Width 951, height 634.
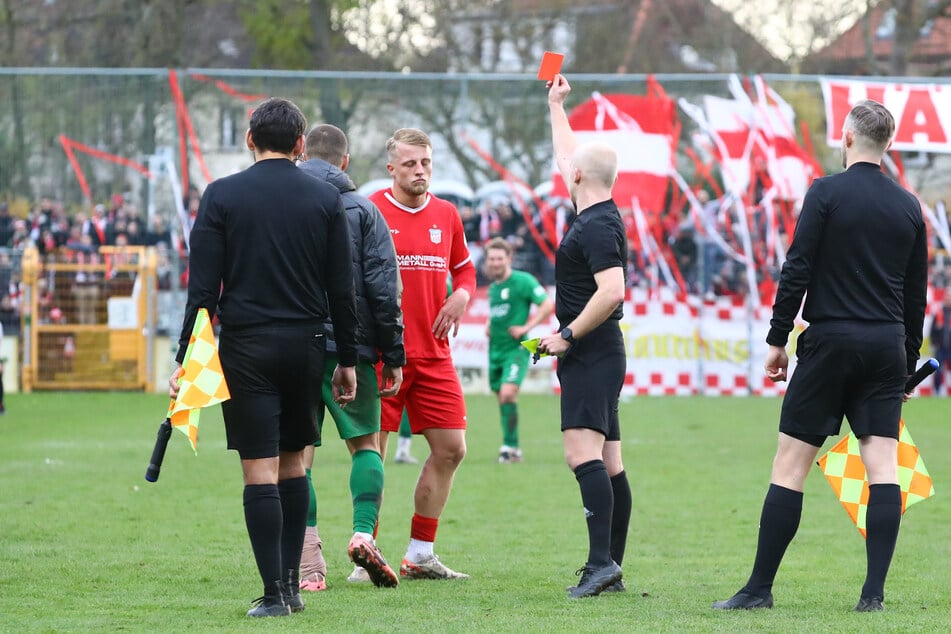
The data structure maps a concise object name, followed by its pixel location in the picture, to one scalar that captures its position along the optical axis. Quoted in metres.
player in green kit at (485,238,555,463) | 27.34
